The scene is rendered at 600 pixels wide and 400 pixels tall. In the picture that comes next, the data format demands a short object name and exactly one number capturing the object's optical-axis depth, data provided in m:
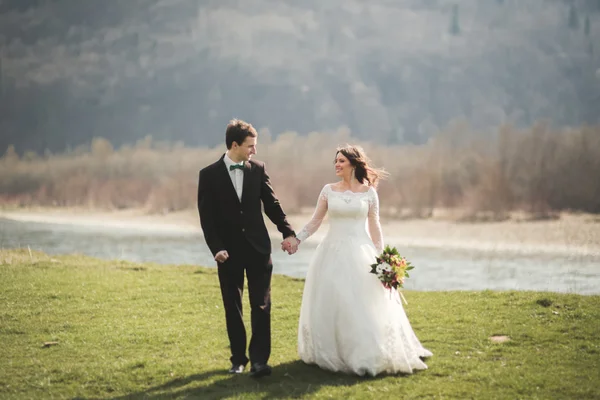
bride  8.27
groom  8.35
